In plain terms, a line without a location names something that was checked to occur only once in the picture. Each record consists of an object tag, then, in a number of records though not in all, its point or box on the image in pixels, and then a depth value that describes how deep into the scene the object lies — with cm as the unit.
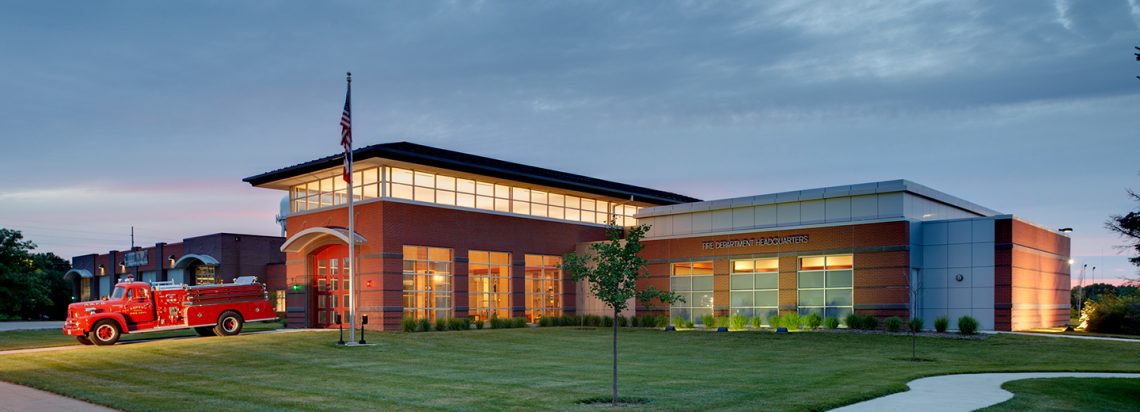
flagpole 2845
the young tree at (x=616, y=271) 1481
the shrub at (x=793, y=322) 3569
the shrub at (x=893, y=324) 3266
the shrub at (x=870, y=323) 3394
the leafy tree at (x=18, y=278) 4141
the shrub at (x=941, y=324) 3225
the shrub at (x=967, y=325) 3114
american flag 2844
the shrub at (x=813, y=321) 3531
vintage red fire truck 2961
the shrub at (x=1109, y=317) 3444
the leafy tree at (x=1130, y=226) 1470
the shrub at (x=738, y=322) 3766
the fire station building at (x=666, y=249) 3488
